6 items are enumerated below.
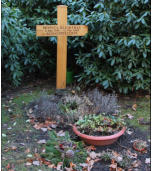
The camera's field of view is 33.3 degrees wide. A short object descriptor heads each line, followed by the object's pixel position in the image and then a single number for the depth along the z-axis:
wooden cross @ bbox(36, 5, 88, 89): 4.77
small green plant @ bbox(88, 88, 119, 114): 4.14
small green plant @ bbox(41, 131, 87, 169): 3.02
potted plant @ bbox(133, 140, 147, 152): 3.41
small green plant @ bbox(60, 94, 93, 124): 3.91
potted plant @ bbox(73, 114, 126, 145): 3.39
